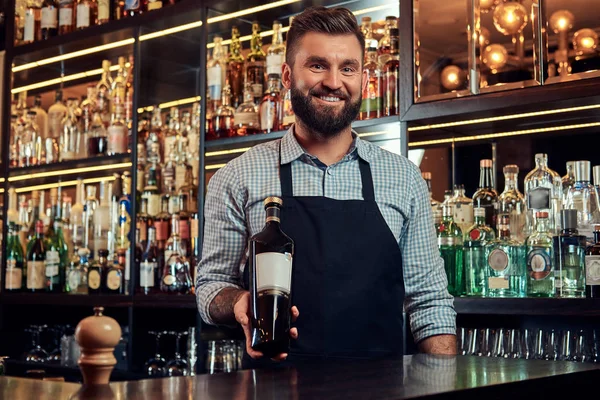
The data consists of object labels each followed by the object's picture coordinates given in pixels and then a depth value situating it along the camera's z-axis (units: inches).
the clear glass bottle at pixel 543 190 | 98.8
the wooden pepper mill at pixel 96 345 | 43.7
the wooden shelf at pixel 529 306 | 89.2
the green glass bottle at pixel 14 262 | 157.0
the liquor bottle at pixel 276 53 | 126.3
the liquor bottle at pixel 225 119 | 129.9
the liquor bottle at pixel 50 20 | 157.8
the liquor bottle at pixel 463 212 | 108.2
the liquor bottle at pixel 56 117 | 162.1
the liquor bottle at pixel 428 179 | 113.5
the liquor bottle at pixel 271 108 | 124.4
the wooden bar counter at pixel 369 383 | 43.6
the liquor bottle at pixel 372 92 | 113.8
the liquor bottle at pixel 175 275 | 132.7
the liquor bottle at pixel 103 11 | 149.4
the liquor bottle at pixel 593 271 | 90.1
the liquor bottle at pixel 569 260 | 93.7
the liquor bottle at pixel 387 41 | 114.3
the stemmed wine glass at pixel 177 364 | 131.1
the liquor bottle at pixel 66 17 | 155.6
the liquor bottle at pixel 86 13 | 151.8
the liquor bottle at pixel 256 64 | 131.6
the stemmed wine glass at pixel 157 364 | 132.6
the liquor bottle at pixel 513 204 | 104.5
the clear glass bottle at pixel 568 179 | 102.5
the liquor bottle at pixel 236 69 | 133.7
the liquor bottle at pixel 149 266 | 135.6
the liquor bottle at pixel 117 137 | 144.3
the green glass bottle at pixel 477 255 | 101.7
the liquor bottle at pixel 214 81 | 131.6
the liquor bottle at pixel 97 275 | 144.3
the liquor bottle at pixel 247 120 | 127.9
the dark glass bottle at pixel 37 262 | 154.4
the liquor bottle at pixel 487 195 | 108.4
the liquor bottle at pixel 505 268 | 98.5
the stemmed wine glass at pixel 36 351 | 152.0
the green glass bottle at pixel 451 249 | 103.4
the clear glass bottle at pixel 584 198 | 98.1
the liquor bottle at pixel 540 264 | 95.8
